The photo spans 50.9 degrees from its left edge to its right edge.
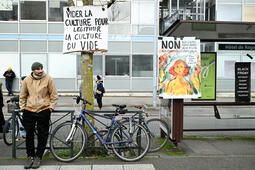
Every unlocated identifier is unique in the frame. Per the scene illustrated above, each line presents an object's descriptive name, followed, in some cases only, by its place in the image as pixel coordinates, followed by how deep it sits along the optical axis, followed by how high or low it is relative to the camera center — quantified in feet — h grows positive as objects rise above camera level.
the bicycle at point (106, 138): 16.70 -3.83
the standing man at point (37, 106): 15.81 -1.68
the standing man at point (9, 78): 59.72 -0.13
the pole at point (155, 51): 44.16 +4.49
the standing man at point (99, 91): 43.01 -2.13
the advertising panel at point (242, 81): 24.77 -0.26
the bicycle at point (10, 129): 20.51 -4.05
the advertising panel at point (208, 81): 25.18 -0.28
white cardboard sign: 18.19 +3.32
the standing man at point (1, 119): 23.56 -3.66
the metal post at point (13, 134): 17.06 -3.71
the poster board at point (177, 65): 19.48 +0.94
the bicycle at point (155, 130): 19.39 -4.20
